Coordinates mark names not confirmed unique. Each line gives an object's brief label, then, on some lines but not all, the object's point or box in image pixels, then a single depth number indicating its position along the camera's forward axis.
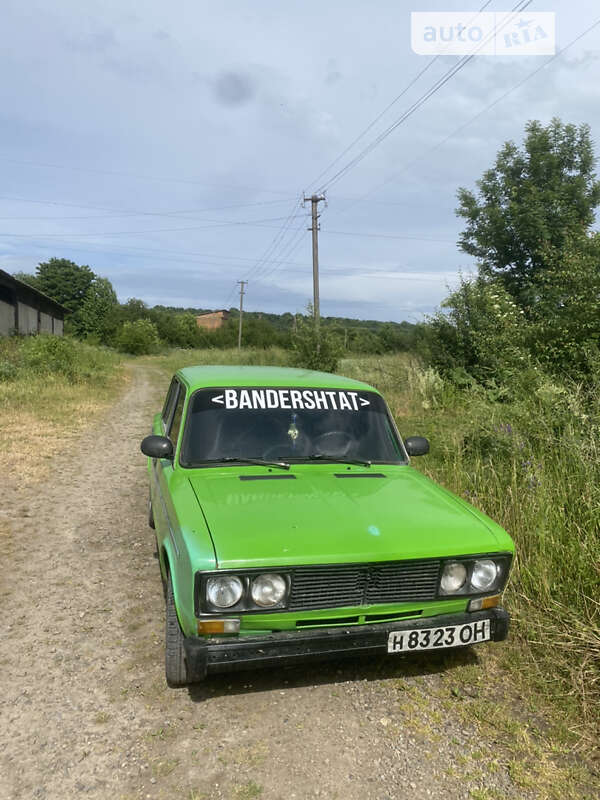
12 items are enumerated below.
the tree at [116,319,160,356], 62.50
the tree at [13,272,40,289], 74.79
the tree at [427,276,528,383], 8.82
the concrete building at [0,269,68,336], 27.12
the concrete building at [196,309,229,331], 126.44
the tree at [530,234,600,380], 7.57
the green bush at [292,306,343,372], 16.92
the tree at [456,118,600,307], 17.62
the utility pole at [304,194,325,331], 25.39
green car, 2.42
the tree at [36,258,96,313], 73.19
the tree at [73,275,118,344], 71.21
